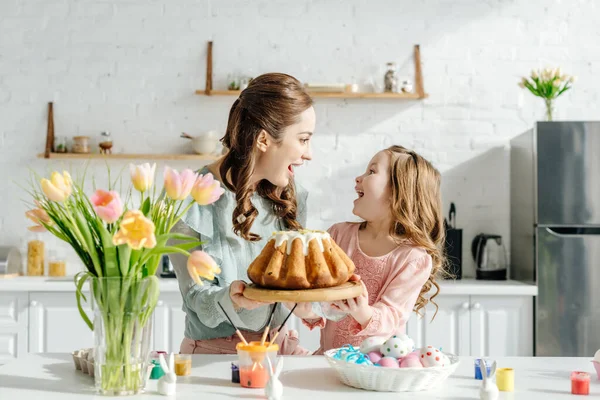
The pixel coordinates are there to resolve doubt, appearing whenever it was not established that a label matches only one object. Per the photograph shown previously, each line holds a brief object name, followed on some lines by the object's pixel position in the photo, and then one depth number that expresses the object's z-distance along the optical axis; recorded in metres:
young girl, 2.29
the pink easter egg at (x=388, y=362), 1.68
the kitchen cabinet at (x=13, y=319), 3.99
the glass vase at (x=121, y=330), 1.60
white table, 1.66
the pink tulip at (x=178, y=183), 1.58
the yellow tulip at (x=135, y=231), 1.51
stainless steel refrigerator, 4.02
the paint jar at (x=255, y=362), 1.69
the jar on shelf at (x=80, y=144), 4.41
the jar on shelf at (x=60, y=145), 4.43
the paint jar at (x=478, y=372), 1.83
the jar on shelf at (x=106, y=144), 4.41
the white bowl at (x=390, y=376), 1.65
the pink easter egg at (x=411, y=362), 1.68
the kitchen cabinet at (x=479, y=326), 4.03
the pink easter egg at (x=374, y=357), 1.74
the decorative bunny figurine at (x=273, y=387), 1.59
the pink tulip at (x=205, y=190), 1.62
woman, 2.16
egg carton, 1.81
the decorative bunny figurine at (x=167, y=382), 1.64
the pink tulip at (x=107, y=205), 1.50
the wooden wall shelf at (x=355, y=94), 4.41
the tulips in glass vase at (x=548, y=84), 4.25
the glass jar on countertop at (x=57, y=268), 4.36
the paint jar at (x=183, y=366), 1.83
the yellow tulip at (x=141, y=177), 1.58
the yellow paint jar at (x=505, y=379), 1.71
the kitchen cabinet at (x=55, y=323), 3.99
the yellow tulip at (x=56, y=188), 1.53
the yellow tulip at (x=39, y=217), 1.64
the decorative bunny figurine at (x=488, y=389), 1.59
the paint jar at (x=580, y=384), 1.69
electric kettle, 4.37
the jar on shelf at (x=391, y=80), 4.48
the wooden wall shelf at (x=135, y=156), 4.37
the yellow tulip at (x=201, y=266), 1.58
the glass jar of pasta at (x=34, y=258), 4.38
